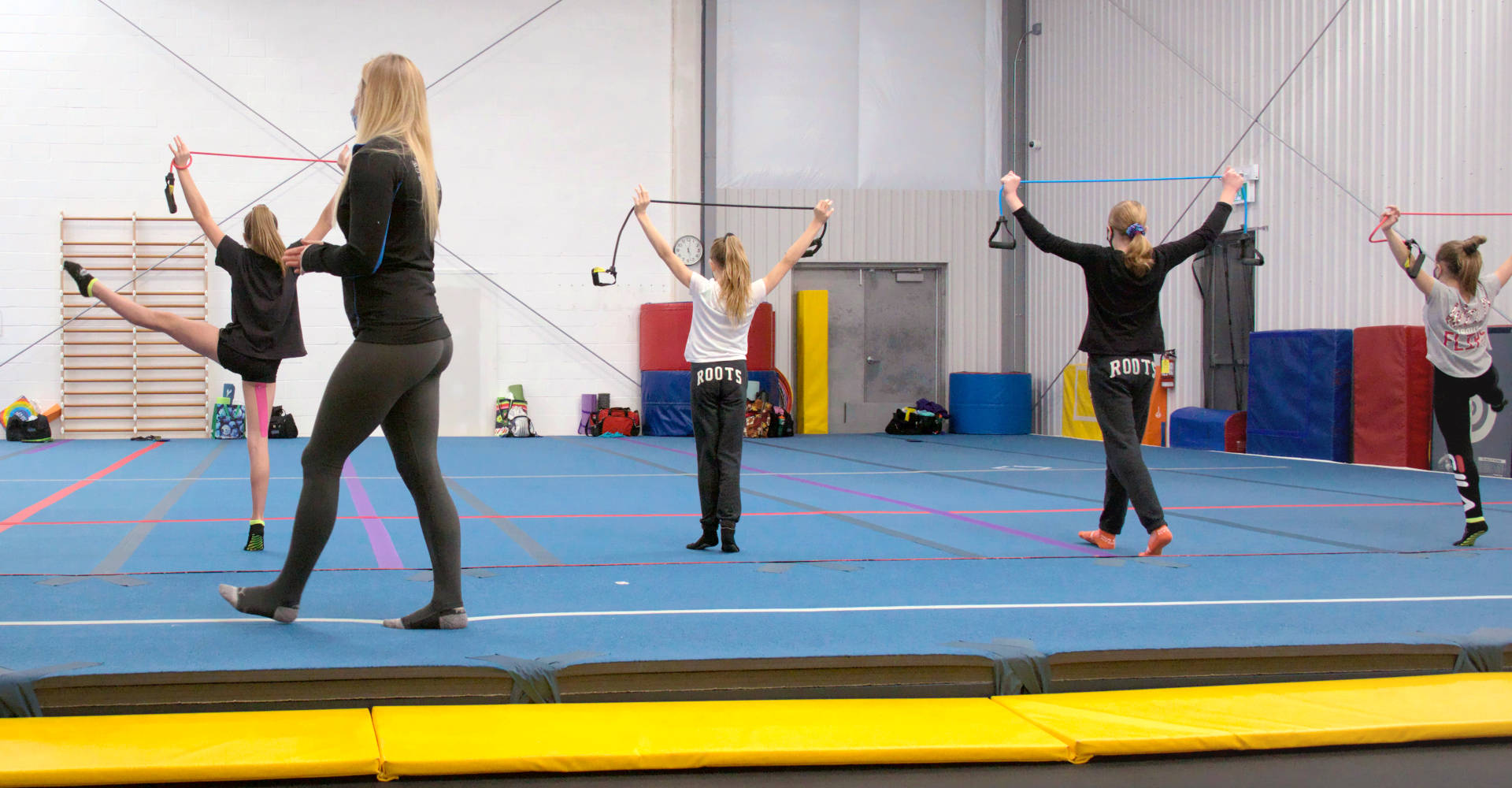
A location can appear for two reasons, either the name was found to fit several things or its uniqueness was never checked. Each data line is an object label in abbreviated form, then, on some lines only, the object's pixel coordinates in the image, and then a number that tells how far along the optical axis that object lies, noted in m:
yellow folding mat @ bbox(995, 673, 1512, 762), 2.32
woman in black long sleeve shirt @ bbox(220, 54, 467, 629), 2.76
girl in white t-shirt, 4.73
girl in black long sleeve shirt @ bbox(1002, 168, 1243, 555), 4.50
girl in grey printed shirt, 4.96
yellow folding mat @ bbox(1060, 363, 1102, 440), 13.47
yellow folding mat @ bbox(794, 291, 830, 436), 14.46
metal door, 15.05
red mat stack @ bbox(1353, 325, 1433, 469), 8.68
